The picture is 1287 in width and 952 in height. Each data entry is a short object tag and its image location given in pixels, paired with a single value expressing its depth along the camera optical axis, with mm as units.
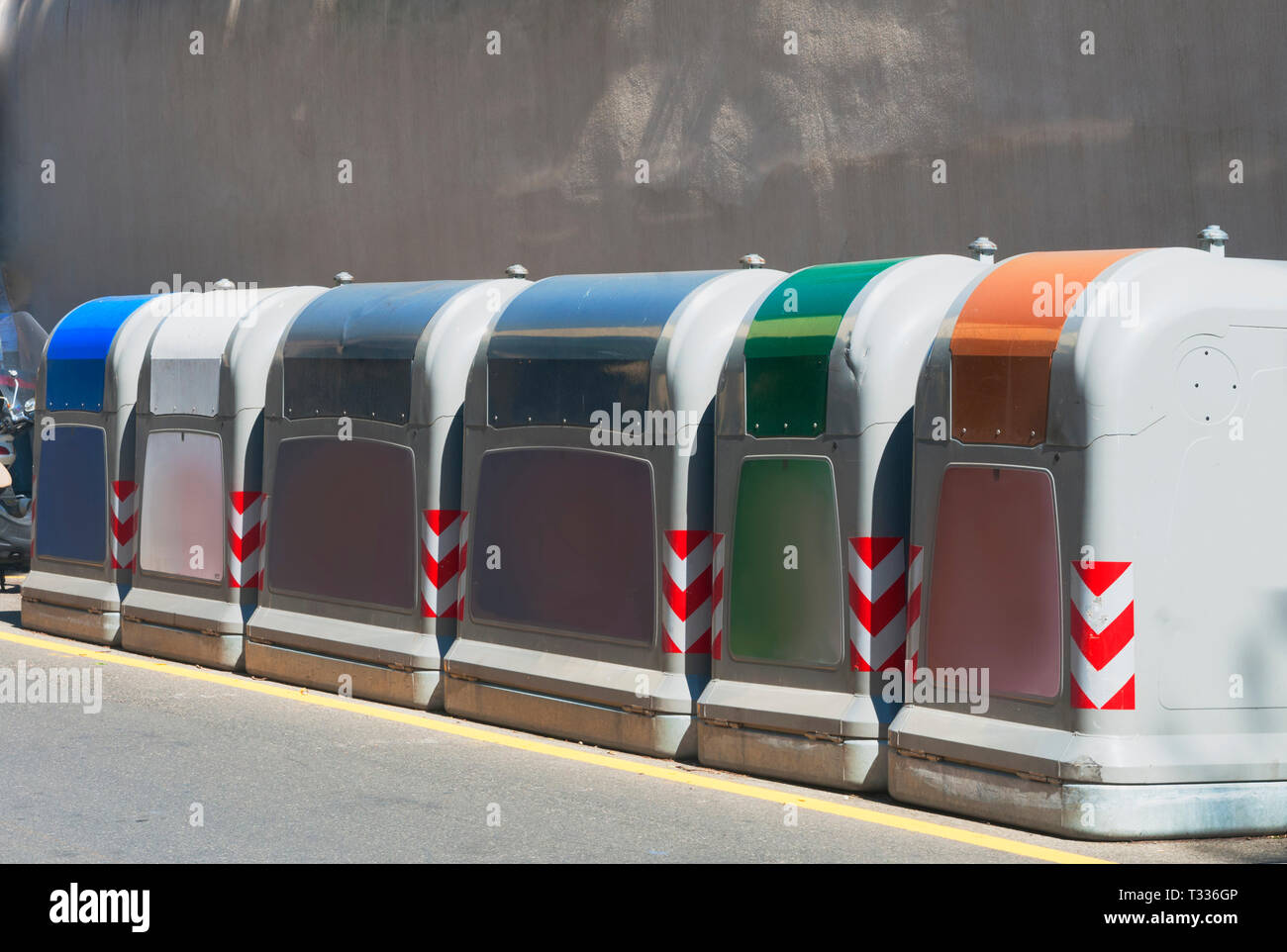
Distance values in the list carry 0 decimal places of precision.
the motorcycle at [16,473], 14477
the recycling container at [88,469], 11148
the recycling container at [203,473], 10086
